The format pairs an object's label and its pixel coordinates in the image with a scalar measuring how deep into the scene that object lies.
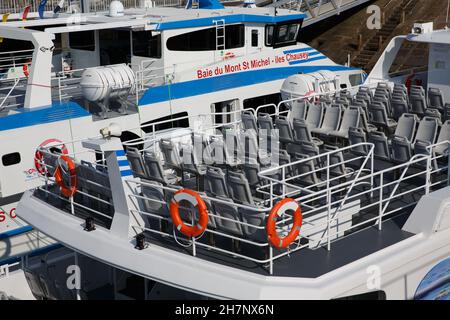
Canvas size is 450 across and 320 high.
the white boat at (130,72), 12.96
